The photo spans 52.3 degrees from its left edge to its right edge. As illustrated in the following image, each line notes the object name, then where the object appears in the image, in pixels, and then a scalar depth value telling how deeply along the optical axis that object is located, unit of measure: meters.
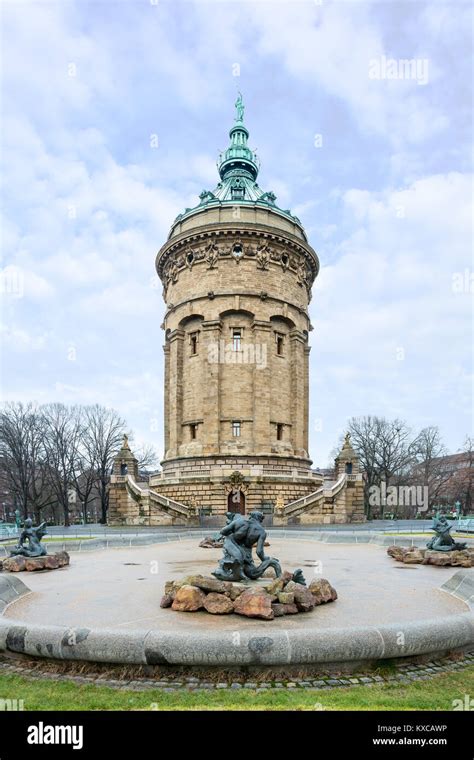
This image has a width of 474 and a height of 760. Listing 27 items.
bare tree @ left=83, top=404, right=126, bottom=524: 54.09
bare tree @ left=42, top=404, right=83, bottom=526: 49.16
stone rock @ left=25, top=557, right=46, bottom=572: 14.00
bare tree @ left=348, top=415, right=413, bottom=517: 58.50
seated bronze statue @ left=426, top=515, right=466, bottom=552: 14.76
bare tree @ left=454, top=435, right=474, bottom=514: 60.39
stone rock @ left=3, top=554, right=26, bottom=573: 13.92
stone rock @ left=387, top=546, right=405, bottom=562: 15.72
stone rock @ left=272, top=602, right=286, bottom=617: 7.86
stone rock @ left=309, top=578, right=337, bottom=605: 8.78
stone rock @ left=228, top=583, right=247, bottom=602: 8.28
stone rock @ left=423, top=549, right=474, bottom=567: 14.08
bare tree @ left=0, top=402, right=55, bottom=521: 45.62
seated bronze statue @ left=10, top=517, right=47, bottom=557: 14.77
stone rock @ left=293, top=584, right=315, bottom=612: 8.12
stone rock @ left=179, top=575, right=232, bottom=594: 8.43
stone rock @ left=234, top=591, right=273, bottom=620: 7.65
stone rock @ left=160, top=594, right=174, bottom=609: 8.56
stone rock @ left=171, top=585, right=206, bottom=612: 8.21
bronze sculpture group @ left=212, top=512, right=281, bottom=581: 9.48
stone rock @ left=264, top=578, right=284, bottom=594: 8.38
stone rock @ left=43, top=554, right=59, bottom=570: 14.45
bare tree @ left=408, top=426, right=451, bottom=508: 62.53
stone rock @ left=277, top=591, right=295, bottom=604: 8.07
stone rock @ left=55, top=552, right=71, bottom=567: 15.12
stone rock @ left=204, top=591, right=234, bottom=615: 7.96
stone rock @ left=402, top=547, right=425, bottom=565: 14.98
